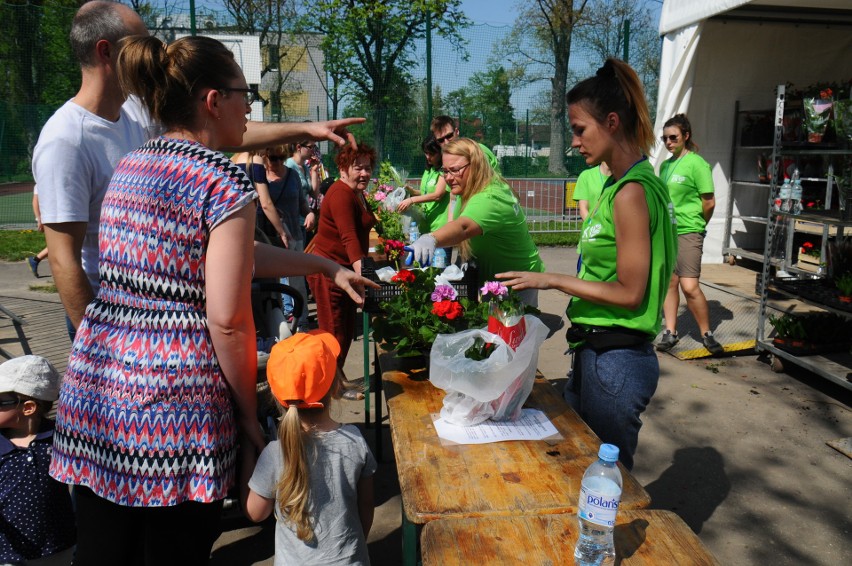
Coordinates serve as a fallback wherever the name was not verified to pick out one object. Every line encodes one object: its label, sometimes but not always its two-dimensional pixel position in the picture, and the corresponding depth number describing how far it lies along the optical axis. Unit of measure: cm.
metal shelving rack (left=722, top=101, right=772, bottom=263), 896
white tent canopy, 771
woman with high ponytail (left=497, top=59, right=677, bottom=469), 212
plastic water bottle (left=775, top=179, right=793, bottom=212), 660
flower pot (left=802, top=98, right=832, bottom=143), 572
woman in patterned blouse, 153
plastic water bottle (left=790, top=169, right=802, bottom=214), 587
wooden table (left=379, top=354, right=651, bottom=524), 169
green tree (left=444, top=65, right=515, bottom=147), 1188
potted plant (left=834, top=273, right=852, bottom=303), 459
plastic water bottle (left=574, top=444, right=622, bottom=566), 148
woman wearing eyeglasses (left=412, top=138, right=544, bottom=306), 334
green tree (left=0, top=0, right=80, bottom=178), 1167
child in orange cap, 180
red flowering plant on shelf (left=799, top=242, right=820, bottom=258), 776
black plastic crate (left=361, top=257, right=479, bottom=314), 296
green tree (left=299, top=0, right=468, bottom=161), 1156
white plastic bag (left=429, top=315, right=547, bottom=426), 206
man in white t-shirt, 212
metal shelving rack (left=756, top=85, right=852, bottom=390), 470
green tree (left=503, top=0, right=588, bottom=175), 1217
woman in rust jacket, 463
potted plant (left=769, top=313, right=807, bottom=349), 516
